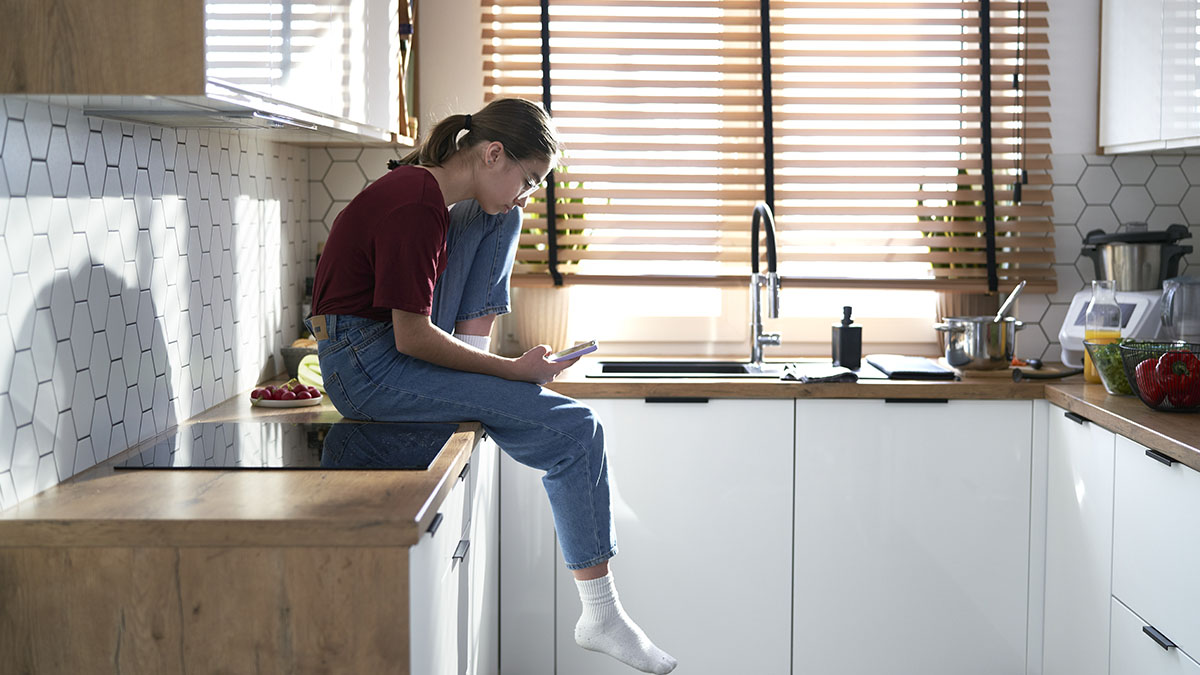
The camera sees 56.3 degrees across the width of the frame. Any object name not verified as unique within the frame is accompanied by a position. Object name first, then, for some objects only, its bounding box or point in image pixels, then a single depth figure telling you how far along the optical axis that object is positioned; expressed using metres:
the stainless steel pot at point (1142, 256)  2.89
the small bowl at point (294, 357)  2.80
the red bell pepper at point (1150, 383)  2.30
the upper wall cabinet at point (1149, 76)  2.62
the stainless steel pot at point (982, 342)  2.85
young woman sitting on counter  2.08
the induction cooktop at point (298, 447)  1.81
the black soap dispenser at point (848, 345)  2.96
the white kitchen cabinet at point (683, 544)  2.77
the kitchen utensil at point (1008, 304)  2.87
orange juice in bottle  2.67
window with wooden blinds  3.23
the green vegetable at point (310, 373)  2.60
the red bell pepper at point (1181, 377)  2.26
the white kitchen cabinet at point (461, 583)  1.59
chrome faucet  2.95
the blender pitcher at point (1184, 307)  2.75
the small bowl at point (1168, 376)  2.26
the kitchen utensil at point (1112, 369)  2.53
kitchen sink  3.11
